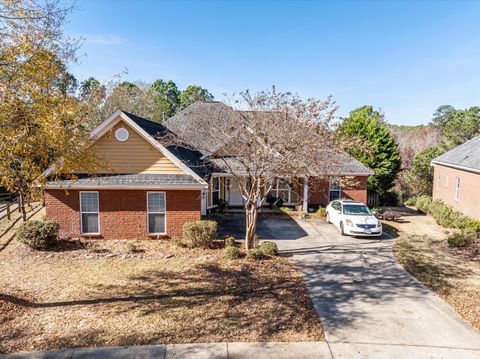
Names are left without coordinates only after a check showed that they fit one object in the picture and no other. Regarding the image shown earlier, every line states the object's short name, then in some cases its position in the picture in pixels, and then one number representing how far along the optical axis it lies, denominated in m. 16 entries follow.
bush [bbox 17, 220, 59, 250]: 13.27
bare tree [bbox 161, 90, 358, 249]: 12.12
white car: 16.41
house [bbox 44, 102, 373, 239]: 14.73
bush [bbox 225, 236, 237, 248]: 13.74
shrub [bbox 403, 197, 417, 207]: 27.96
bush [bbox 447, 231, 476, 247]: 14.98
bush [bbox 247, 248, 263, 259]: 12.65
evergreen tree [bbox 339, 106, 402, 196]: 25.77
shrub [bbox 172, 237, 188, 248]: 14.12
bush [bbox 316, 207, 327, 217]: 21.34
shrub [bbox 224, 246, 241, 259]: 12.62
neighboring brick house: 20.42
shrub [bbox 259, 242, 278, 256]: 13.02
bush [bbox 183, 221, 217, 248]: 13.86
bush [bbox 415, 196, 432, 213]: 24.36
